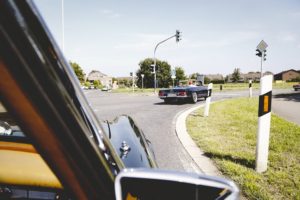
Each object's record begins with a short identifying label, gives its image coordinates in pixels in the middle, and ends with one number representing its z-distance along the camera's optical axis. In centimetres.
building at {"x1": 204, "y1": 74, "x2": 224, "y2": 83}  14362
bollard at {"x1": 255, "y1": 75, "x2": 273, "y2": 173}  386
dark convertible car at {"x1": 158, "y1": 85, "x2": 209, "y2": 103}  1479
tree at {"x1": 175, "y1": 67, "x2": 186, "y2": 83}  8859
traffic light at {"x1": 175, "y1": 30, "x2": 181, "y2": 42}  2550
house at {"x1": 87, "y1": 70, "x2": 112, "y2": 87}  13650
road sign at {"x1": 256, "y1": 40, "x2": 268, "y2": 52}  1218
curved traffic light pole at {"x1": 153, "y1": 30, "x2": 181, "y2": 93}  2550
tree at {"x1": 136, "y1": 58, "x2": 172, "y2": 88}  7388
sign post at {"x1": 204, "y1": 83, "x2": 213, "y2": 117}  932
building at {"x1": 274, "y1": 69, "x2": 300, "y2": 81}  12838
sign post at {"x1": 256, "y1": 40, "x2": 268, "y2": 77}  1218
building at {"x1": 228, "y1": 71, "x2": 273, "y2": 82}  13890
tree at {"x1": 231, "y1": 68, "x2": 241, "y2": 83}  12162
